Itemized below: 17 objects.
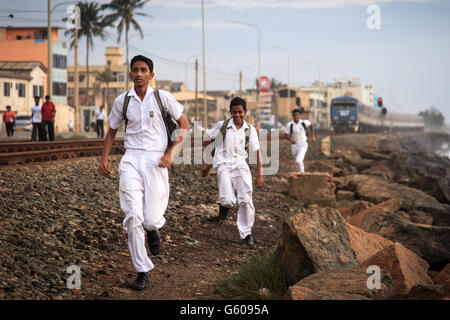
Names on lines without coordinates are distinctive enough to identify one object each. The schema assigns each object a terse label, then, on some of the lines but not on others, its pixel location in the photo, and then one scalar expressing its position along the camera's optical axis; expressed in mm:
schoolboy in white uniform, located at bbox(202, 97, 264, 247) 8461
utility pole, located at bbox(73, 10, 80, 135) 33594
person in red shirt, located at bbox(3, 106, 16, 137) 29916
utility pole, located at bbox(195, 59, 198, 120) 50300
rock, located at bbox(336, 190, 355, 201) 14688
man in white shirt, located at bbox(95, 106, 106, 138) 28941
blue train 56000
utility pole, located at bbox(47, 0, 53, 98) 28906
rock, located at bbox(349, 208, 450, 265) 8796
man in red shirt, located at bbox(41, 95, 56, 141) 21797
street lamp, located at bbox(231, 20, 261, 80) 65612
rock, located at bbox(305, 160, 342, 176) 19262
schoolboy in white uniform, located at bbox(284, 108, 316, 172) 15695
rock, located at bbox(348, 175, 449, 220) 13483
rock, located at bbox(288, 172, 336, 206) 13859
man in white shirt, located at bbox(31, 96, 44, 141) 22712
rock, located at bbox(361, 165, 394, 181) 20773
